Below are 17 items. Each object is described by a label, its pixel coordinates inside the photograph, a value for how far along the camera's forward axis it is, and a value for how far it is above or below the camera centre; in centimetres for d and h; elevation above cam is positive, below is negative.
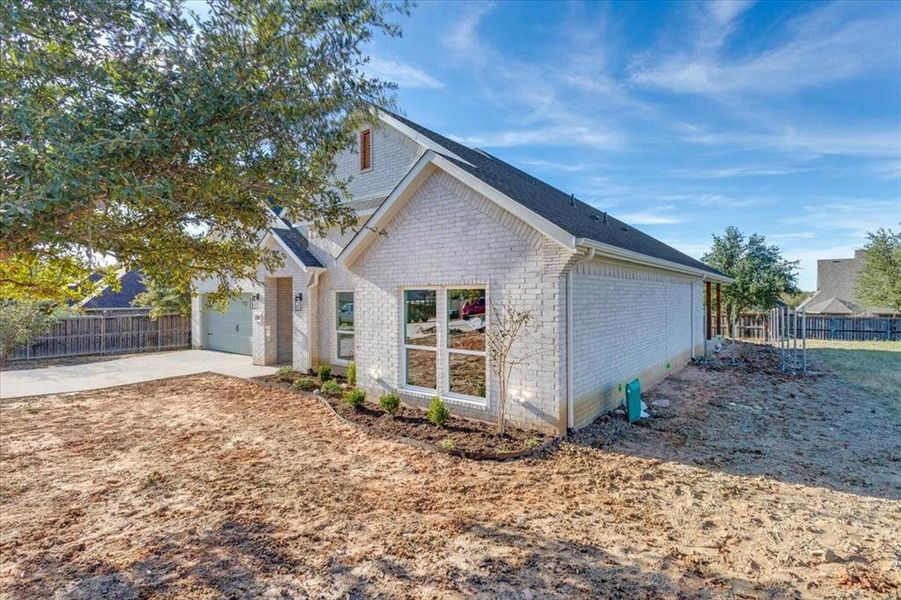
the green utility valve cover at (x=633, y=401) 805 -198
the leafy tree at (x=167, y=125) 299 +152
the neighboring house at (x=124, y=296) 2285 +31
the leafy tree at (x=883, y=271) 2417 +150
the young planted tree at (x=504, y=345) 712 -79
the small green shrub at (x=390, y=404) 825 -203
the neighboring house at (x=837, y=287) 3506 +84
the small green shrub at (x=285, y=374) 1216 -215
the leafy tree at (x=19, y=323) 1481 -74
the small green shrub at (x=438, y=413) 757 -204
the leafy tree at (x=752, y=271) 2256 +141
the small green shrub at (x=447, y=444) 659 -229
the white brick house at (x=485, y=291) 700 +15
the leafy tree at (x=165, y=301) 1889 +1
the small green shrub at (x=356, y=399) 877 -205
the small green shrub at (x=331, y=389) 1018 -214
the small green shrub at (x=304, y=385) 1086 -218
